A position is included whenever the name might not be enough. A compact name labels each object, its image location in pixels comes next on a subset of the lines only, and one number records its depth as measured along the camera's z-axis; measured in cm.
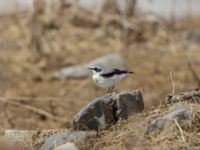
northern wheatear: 1442
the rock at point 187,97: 1297
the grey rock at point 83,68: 2395
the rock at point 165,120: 1217
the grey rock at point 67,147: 1168
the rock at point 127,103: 1291
